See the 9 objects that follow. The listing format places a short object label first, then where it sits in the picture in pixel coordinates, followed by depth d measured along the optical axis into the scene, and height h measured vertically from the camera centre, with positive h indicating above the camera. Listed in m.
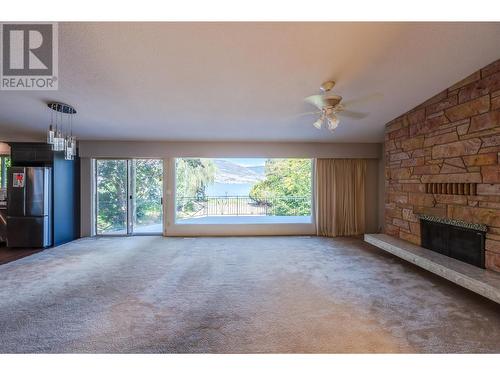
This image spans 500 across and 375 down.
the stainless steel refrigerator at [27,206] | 4.39 -0.26
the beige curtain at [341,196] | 5.70 -0.17
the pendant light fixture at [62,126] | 2.97 +1.25
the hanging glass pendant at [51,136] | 2.87 +0.71
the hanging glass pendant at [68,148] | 3.18 +0.62
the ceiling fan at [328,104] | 2.49 +0.96
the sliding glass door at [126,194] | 5.53 -0.05
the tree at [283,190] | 7.15 +0.00
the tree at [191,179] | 6.05 +0.32
